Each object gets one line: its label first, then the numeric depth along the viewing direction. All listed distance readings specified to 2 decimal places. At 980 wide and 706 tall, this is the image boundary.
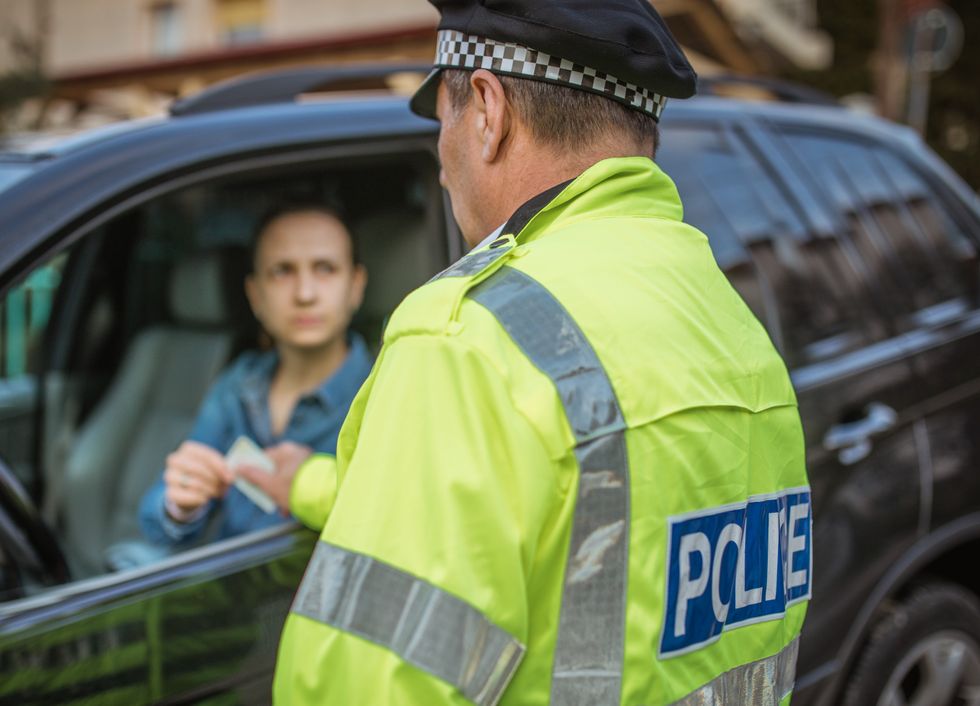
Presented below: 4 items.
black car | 1.62
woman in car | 2.24
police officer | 0.94
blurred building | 9.36
